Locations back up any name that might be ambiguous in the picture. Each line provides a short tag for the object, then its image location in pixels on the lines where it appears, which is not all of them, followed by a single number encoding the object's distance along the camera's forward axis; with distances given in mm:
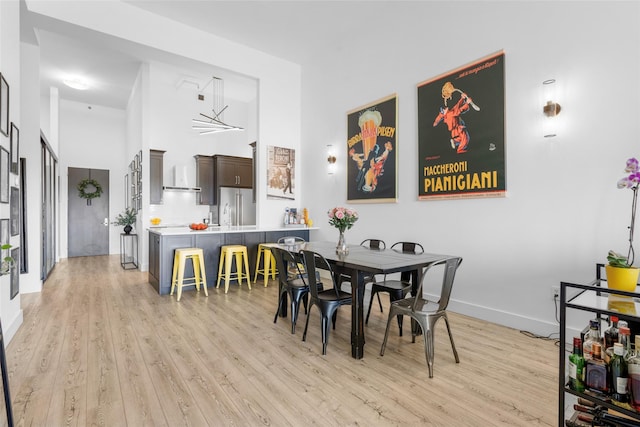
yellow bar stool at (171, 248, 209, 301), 4462
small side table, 7035
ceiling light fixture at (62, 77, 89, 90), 7078
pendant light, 6605
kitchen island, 4715
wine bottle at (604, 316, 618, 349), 1438
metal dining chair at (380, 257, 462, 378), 2386
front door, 8570
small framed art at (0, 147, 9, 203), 2890
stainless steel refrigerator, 8133
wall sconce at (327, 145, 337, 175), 5551
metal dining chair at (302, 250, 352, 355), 2758
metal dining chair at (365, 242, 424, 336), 3139
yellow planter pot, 1544
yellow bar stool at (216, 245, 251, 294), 4844
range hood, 7359
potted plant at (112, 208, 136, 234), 7150
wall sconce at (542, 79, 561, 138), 2971
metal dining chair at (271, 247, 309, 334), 3166
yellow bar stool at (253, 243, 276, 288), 5273
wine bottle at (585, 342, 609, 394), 1410
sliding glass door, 5738
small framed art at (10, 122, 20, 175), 3361
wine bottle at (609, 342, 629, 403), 1346
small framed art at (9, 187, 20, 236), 3305
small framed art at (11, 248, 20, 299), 3355
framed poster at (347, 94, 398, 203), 4523
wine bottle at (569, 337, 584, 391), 1490
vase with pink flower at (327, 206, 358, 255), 3266
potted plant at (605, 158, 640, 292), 1547
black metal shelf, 1354
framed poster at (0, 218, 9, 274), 2859
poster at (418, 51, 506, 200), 3408
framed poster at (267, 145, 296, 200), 5980
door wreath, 8617
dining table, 2590
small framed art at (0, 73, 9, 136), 2887
